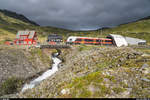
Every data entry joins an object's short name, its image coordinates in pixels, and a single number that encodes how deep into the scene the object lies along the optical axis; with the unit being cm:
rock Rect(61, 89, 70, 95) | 848
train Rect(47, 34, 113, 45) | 5369
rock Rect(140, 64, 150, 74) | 994
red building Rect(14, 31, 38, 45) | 6512
